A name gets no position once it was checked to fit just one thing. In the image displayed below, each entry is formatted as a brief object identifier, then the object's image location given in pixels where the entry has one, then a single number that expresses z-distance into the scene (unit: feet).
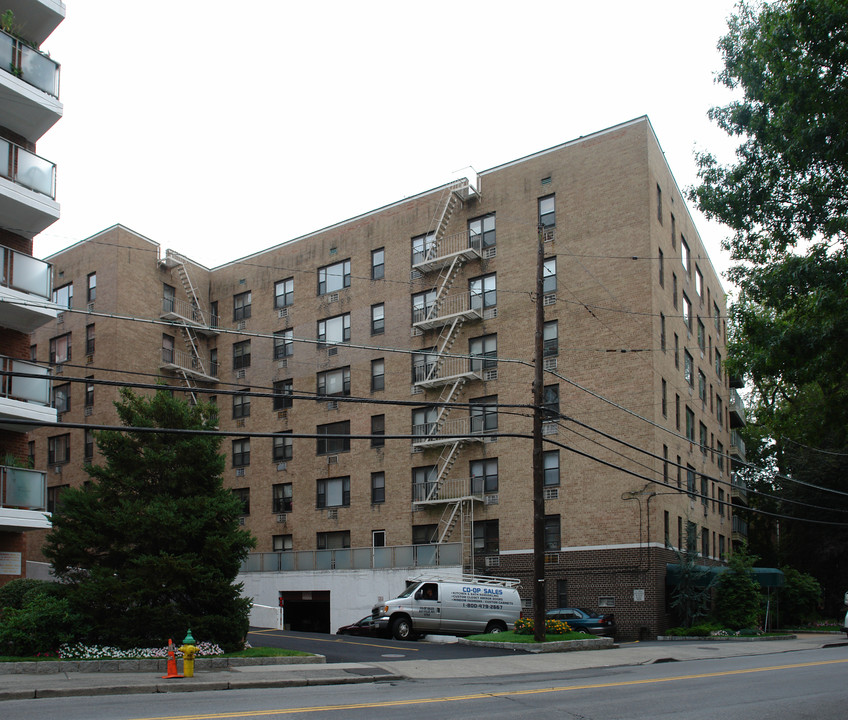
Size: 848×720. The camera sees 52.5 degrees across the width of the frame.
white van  92.89
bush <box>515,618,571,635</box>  83.44
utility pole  76.79
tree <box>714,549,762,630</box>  111.04
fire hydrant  52.47
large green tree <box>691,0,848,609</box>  52.42
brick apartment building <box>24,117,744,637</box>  118.83
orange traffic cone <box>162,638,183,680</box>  52.21
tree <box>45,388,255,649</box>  62.18
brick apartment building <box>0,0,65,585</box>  72.18
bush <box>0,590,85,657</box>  57.16
